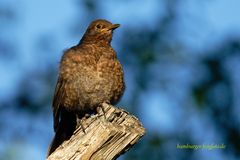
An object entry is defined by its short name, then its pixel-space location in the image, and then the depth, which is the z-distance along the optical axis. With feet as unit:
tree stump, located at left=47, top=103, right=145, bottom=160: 33.04
